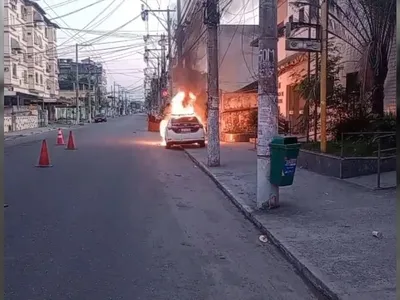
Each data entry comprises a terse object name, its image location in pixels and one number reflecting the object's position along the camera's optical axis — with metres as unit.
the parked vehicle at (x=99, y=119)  84.19
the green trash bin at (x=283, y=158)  8.58
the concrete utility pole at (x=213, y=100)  15.83
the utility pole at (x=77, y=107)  65.75
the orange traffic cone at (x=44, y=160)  16.88
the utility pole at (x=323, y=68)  12.82
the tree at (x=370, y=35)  13.43
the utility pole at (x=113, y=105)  161.19
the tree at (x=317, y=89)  15.28
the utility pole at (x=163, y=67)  61.68
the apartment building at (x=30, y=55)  51.66
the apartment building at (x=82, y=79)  109.12
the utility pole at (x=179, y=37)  36.39
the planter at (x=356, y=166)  11.86
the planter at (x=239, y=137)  25.98
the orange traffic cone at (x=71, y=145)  24.19
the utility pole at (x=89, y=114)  87.60
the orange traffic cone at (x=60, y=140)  28.11
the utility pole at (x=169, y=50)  45.22
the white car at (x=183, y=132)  23.97
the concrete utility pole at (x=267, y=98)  8.96
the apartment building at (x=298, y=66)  15.46
